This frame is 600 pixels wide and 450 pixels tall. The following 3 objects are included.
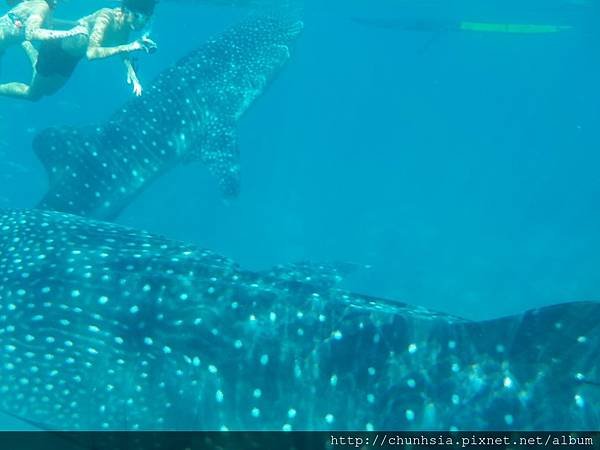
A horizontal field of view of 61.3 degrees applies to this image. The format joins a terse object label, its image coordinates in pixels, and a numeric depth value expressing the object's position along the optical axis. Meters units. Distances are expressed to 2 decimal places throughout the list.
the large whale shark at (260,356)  4.56
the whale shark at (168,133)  10.19
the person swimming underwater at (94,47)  9.35
